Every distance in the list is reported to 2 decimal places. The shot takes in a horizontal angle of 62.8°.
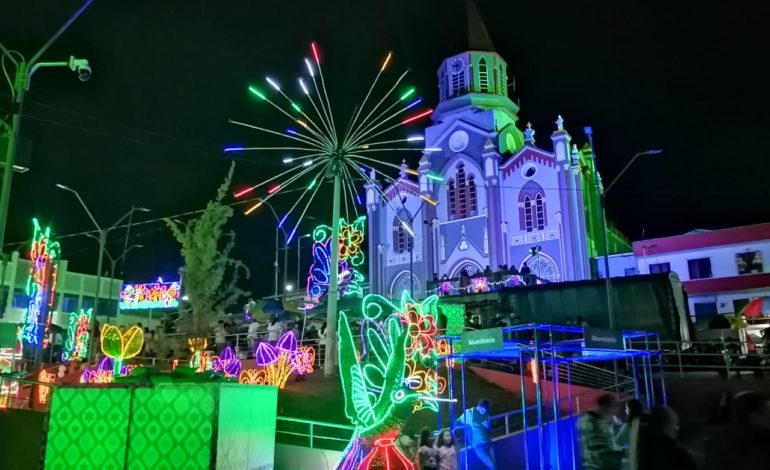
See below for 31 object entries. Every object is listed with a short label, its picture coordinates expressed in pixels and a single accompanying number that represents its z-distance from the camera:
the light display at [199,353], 22.72
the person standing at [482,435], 11.59
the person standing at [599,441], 8.75
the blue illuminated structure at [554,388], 12.98
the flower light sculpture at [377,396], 11.95
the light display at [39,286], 23.77
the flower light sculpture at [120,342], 21.84
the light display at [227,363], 21.27
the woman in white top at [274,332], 22.83
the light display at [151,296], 64.38
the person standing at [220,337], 24.70
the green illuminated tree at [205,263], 27.94
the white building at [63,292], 57.22
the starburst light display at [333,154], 22.86
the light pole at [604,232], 24.39
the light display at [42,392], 20.88
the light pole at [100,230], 29.56
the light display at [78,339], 30.81
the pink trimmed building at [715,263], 41.72
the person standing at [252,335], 24.95
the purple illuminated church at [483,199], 46.34
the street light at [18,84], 14.32
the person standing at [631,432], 8.02
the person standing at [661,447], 6.26
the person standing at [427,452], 11.53
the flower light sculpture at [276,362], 19.62
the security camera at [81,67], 15.02
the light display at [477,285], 39.12
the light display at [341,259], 24.58
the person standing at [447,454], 11.42
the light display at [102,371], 23.36
